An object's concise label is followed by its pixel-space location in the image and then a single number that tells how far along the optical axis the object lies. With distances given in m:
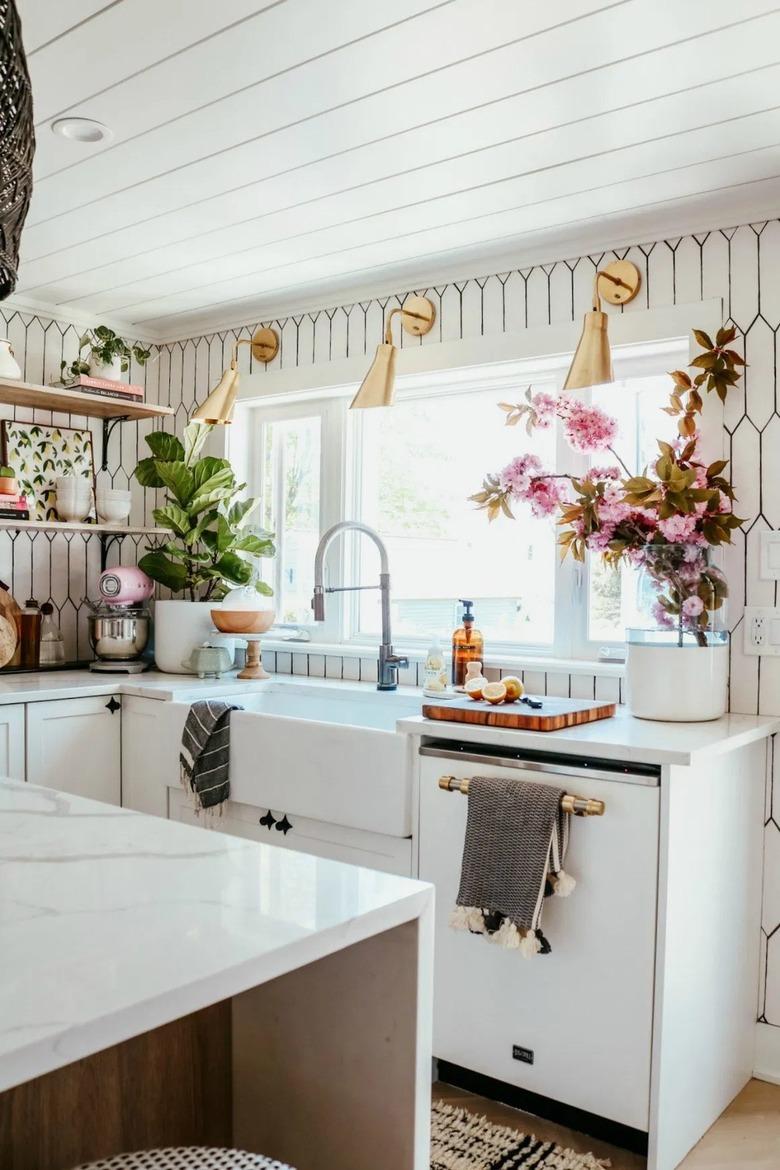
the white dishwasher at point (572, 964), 2.01
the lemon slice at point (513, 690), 2.51
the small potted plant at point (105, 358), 3.56
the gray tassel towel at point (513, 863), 2.04
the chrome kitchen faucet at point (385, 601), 3.03
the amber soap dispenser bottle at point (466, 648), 2.93
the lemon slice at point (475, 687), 2.53
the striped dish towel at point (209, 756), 2.78
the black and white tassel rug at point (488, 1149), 2.04
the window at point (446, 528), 3.09
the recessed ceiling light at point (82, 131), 2.16
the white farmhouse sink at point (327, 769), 2.39
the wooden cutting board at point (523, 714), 2.23
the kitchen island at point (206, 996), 0.78
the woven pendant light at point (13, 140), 0.83
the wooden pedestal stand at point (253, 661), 3.39
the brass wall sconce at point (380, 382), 2.63
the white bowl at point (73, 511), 3.59
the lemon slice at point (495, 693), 2.46
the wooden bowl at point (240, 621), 3.42
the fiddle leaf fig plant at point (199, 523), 3.54
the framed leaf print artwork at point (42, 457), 3.60
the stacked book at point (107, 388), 3.51
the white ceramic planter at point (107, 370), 3.57
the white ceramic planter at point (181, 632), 3.49
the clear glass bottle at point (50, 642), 3.61
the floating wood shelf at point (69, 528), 3.35
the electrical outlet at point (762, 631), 2.49
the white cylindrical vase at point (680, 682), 2.35
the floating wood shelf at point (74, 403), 3.37
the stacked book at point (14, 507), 3.32
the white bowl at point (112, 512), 3.68
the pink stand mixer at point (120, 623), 3.54
